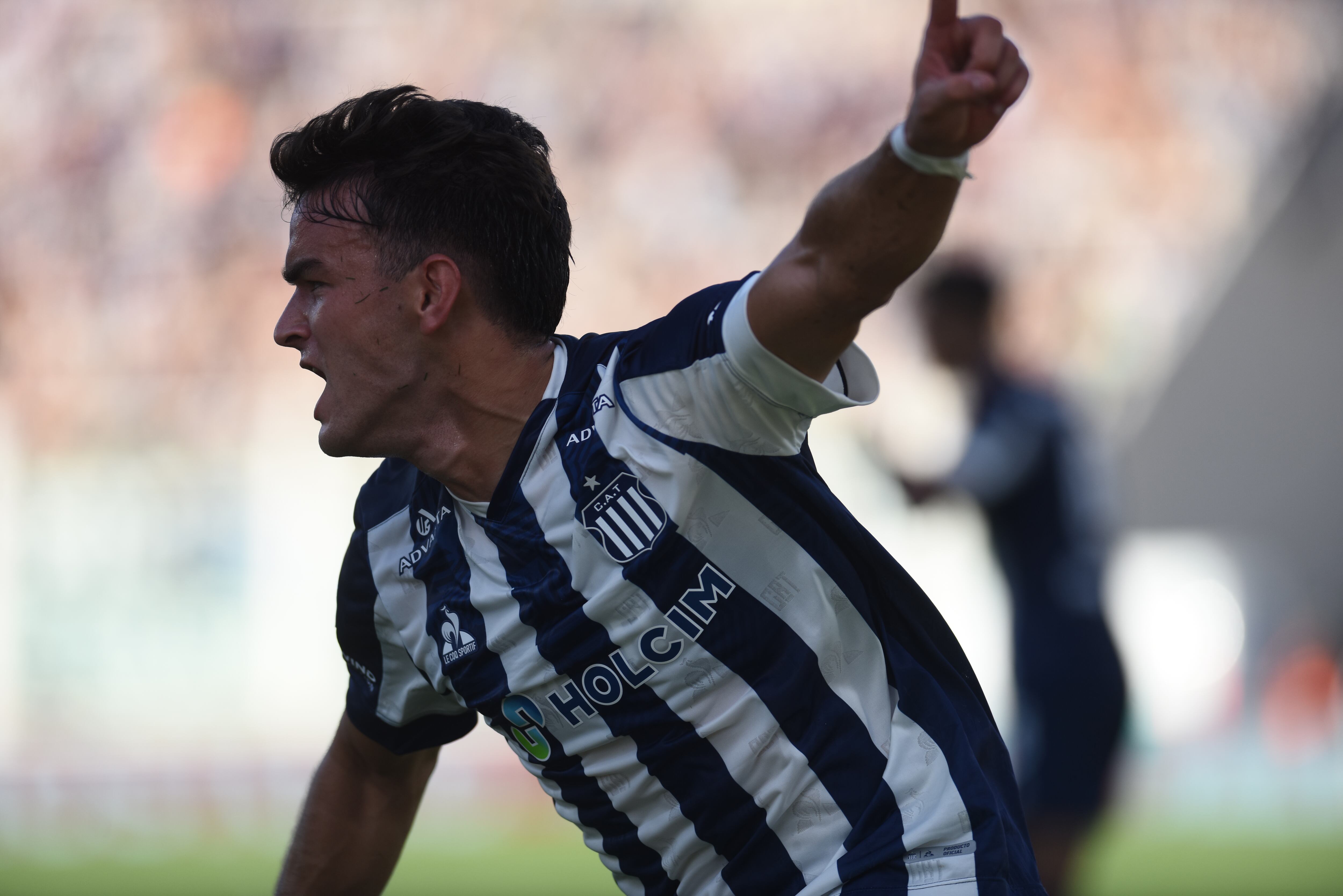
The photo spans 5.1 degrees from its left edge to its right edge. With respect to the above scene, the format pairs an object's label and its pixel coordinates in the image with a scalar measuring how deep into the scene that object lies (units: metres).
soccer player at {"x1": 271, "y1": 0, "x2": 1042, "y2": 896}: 10.11
